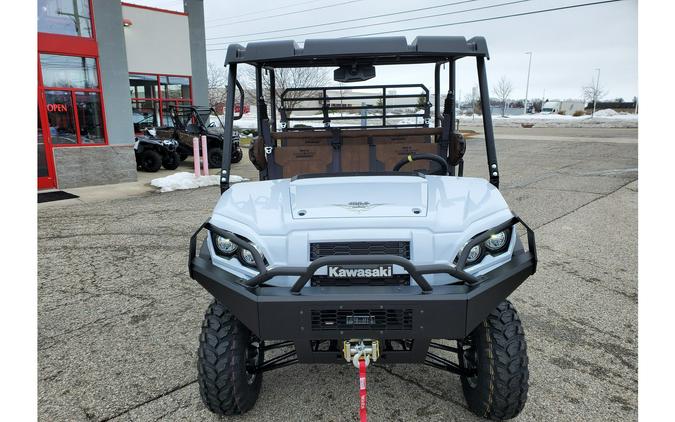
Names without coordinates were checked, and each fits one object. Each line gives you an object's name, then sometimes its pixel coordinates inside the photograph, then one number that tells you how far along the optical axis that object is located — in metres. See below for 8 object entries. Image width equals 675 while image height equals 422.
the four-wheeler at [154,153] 12.45
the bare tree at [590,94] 70.79
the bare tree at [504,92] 78.62
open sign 10.08
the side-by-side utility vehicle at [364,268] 1.99
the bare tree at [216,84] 46.03
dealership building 9.97
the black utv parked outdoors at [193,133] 13.16
